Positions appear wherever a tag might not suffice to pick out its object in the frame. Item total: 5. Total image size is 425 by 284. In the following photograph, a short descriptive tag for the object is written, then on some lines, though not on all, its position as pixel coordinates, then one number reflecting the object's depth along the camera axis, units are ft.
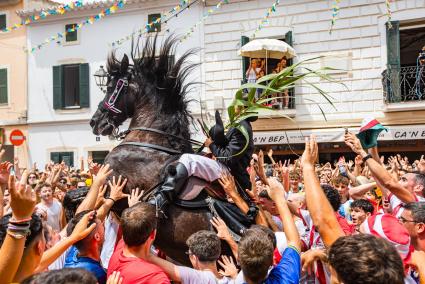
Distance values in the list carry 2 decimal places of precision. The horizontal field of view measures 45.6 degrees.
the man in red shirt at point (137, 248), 10.07
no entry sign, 48.42
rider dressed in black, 16.74
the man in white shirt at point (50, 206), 22.75
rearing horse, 16.58
